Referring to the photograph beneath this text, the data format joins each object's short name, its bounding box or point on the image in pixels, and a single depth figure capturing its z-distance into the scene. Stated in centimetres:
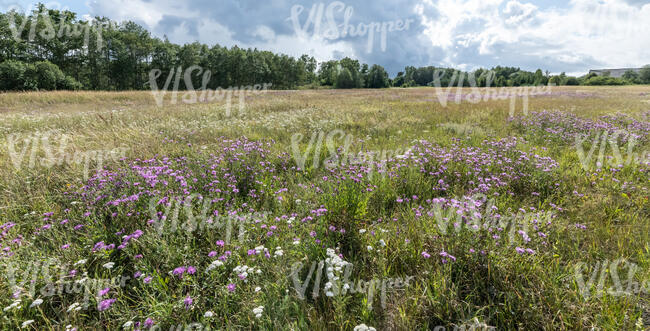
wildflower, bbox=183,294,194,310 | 189
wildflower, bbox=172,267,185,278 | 216
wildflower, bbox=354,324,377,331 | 167
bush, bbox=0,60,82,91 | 3288
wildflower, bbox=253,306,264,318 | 181
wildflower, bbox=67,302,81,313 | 185
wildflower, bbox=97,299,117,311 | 188
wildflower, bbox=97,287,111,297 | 196
